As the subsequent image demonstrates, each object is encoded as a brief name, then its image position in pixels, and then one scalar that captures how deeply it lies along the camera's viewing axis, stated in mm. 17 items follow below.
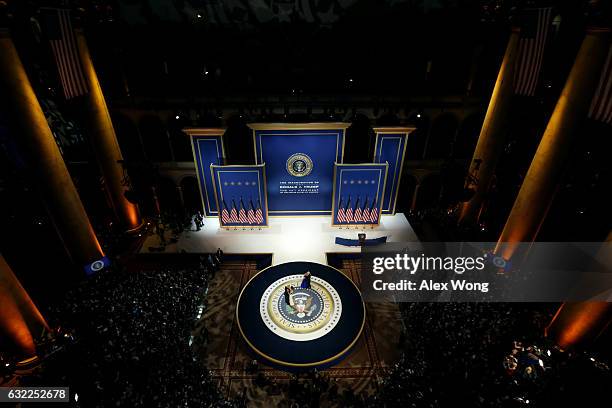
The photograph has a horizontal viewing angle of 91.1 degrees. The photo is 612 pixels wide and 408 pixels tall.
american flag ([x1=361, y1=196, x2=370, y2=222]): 15538
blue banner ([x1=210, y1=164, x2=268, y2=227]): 14492
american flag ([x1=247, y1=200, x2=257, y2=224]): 15226
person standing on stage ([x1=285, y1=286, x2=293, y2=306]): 10703
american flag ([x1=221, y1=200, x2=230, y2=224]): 15258
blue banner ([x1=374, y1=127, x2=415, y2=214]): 13992
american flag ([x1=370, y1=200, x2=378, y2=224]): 15492
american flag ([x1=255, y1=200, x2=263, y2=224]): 15291
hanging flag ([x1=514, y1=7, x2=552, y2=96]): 9742
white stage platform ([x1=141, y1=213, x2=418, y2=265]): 14125
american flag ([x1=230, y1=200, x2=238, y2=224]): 15216
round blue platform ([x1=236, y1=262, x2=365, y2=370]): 9273
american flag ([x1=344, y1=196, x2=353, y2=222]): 15467
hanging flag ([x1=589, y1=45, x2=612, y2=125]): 8094
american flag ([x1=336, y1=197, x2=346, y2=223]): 15501
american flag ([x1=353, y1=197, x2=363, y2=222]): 15509
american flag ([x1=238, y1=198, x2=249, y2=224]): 15258
